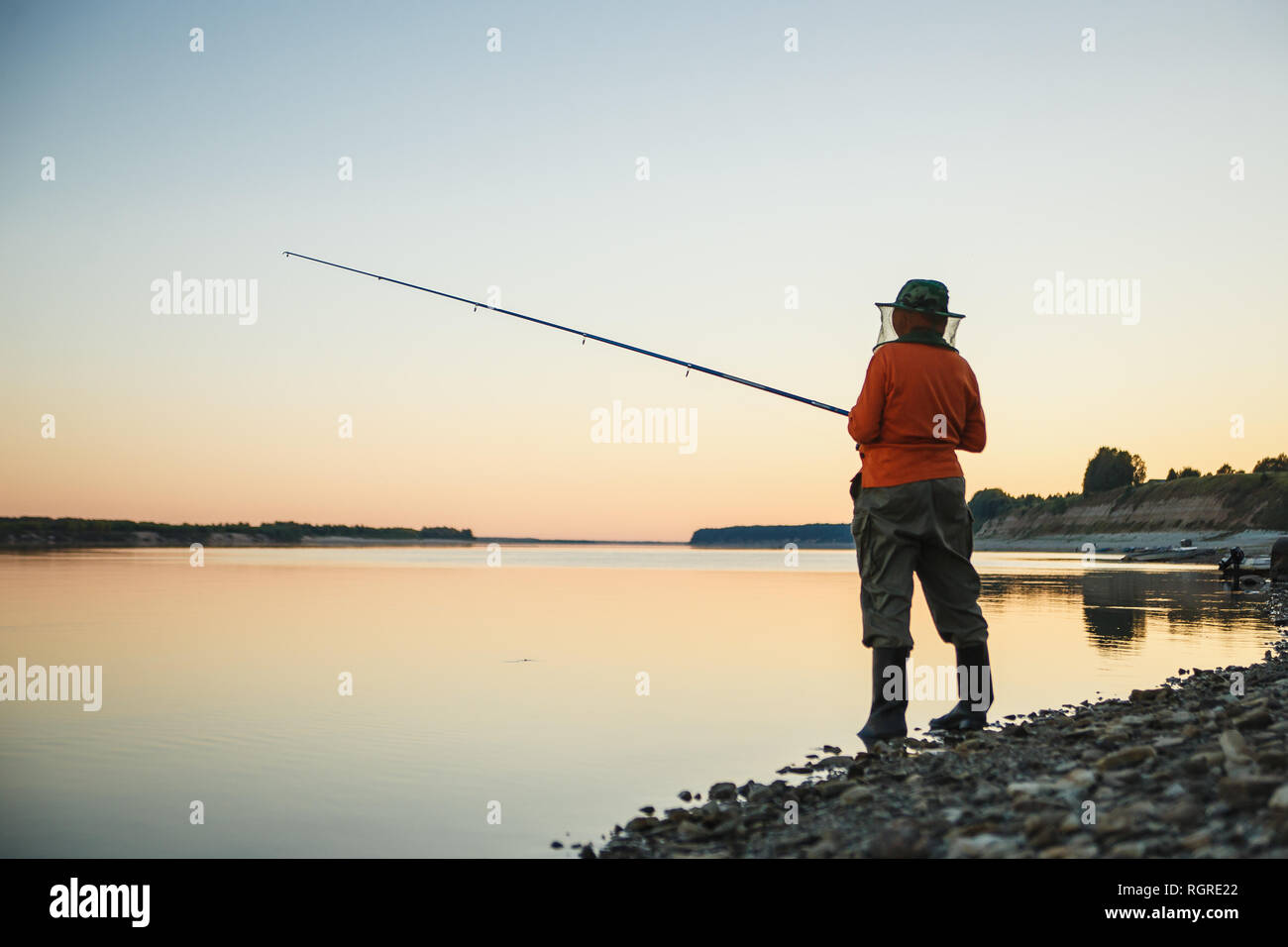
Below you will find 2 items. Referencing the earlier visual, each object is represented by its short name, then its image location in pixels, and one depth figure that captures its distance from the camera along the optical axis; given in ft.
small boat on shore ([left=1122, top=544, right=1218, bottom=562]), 154.41
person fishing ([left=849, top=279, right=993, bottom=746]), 19.71
